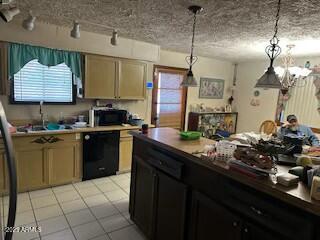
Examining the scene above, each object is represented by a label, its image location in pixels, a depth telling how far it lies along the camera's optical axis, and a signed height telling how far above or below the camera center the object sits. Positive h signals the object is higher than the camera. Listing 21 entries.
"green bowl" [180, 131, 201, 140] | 2.35 -0.42
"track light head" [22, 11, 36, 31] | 2.60 +0.77
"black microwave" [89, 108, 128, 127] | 3.78 -0.45
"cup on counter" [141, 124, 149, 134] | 2.52 -0.40
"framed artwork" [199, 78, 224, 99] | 5.74 +0.26
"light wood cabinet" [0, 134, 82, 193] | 3.09 -1.09
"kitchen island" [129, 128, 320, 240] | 1.17 -0.69
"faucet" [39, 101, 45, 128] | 3.55 -0.43
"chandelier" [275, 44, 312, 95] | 3.50 +0.48
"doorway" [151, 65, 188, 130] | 4.97 -0.07
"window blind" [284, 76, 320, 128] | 4.64 -0.03
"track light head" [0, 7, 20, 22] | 1.78 +0.60
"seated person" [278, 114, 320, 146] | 3.80 -0.51
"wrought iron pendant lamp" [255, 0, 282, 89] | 1.88 +0.18
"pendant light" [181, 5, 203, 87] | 2.60 +0.19
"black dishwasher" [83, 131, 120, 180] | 3.63 -1.07
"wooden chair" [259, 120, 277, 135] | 4.87 -0.59
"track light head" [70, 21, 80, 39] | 2.79 +0.75
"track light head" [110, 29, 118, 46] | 3.13 +0.77
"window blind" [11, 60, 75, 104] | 3.36 +0.06
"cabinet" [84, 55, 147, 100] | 3.67 +0.25
